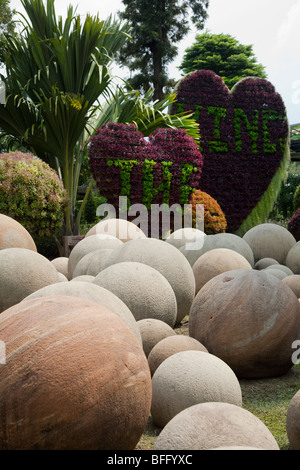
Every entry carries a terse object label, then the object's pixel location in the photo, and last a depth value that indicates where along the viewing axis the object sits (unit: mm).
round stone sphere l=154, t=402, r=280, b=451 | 3016
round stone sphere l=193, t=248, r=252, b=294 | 8633
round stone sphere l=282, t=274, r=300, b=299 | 7787
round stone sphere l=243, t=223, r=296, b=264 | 12102
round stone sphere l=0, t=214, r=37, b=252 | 9023
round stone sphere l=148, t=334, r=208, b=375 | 5047
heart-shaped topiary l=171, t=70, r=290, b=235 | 19172
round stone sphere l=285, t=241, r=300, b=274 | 10914
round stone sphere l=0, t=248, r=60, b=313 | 6898
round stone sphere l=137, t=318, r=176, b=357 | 5625
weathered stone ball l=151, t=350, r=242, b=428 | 4215
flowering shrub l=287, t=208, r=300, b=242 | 14383
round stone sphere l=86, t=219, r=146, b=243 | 10344
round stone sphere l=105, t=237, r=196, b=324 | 7523
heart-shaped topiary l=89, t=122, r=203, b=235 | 14500
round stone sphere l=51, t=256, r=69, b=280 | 10594
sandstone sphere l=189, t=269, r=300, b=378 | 5621
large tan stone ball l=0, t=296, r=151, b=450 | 3230
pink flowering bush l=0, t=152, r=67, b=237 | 12555
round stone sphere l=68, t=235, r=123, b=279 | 9562
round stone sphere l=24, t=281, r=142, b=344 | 4727
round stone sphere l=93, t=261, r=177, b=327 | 6207
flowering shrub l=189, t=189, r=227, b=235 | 15531
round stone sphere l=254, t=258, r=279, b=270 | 10784
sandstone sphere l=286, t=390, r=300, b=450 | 3785
